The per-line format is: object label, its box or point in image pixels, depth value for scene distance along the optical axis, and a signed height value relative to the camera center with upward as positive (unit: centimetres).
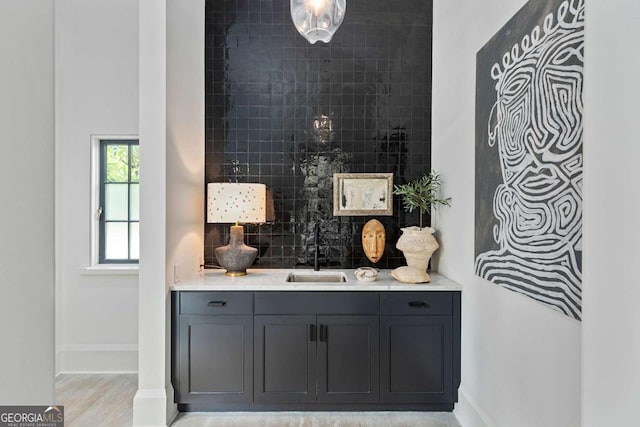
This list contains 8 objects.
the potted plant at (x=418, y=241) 259 -22
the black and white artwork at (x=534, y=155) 137 +26
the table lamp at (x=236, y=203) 262 +6
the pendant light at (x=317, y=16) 178 +98
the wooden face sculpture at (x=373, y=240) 300 -24
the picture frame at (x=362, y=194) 310 +15
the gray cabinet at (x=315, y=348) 245 -94
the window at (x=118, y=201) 324 +8
